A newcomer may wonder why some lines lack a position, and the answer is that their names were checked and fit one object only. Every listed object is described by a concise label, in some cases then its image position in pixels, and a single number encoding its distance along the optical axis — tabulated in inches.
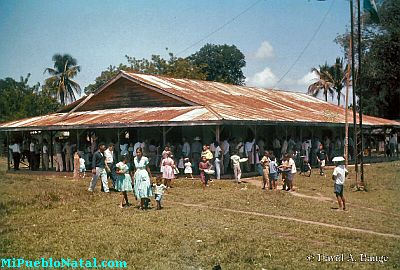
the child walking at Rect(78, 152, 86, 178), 827.8
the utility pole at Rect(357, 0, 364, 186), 572.3
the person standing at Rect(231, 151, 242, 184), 674.8
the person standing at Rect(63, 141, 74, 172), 903.7
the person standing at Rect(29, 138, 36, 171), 973.8
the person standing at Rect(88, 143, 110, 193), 570.3
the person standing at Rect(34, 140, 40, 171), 977.1
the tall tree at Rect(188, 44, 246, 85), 1875.0
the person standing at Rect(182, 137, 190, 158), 784.3
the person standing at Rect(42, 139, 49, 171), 955.3
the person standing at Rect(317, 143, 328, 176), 756.6
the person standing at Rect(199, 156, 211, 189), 635.5
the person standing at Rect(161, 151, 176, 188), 610.2
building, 771.4
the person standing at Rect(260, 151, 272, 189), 611.8
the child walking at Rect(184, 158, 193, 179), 714.8
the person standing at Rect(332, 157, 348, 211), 468.4
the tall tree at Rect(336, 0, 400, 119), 962.7
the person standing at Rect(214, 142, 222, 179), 703.7
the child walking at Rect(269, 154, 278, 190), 615.5
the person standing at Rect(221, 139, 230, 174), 744.3
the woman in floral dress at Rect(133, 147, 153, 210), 458.9
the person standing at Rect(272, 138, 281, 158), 869.8
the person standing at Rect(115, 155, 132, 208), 481.1
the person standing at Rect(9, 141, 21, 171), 976.0
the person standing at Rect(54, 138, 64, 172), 916.6
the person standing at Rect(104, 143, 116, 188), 589.9
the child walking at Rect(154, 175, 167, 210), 462.6
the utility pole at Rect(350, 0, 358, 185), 583.2
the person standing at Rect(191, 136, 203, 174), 778.2
